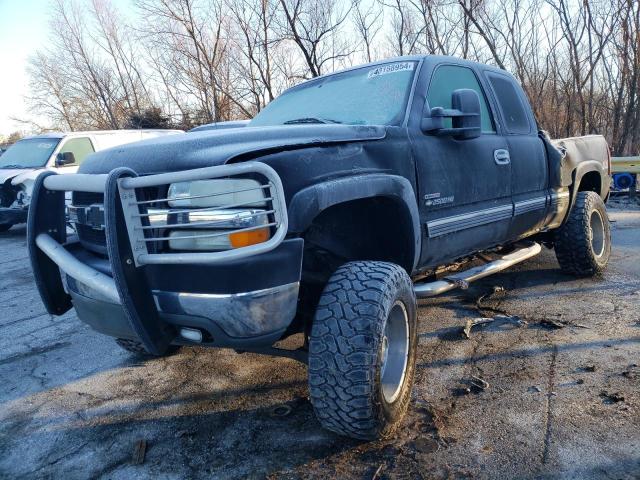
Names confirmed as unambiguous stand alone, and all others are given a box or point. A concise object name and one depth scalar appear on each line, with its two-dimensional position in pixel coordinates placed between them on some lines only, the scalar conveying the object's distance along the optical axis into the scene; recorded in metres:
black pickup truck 1.99
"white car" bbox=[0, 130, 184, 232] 9.49
